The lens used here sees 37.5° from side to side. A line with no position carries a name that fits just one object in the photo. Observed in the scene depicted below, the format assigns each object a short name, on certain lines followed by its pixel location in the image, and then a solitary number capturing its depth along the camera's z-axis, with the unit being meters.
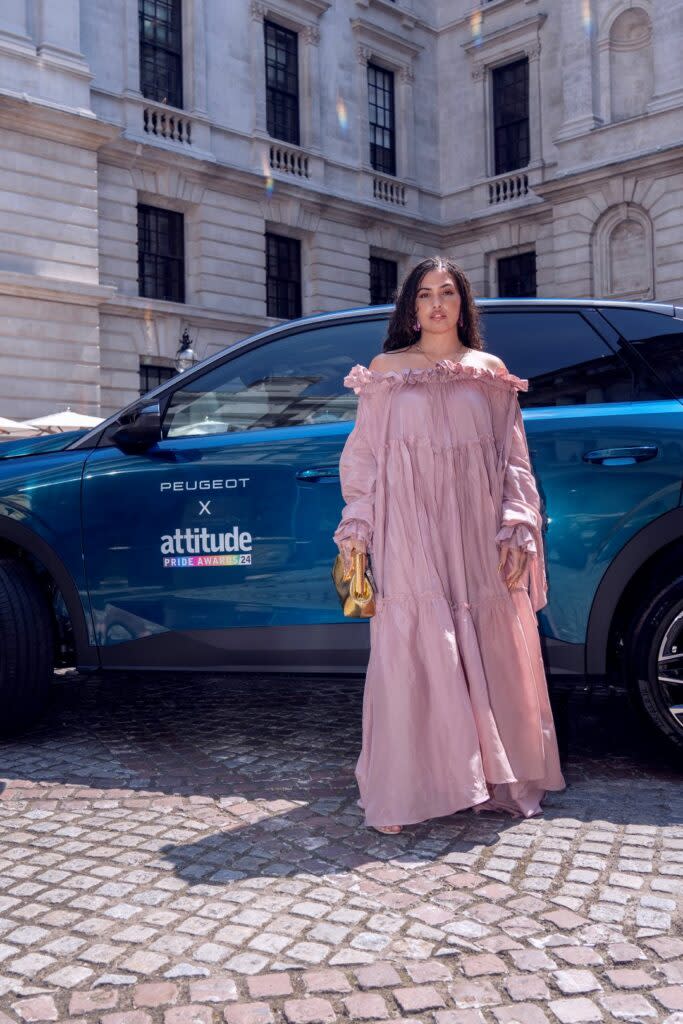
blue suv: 3.55
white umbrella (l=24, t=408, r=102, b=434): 15.16
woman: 3.12
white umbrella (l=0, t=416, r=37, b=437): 13.97
